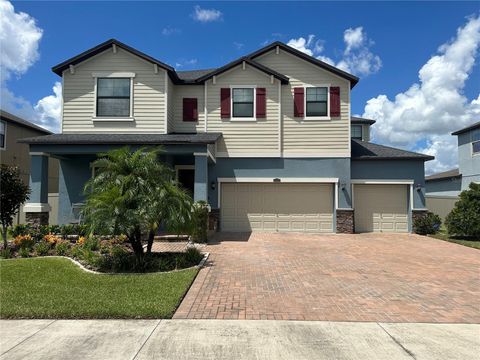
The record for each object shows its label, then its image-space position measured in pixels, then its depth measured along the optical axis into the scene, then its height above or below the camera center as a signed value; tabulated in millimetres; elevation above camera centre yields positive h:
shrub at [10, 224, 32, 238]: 11885 -1125
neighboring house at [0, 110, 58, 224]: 20719 +3204
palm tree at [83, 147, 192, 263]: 8219 -22
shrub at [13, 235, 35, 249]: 10477 -1325
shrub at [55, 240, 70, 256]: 10195 -1478
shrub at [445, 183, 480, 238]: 14562 -601
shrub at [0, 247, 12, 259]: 9789 -1568
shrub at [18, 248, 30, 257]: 9875 -1547
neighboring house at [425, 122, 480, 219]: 22047 +2004
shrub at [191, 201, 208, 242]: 12109 -837
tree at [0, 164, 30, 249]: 10469 +121
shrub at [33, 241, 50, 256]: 10205 -1485
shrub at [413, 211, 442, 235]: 15789 -1050
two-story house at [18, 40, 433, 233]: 15570 +2354
